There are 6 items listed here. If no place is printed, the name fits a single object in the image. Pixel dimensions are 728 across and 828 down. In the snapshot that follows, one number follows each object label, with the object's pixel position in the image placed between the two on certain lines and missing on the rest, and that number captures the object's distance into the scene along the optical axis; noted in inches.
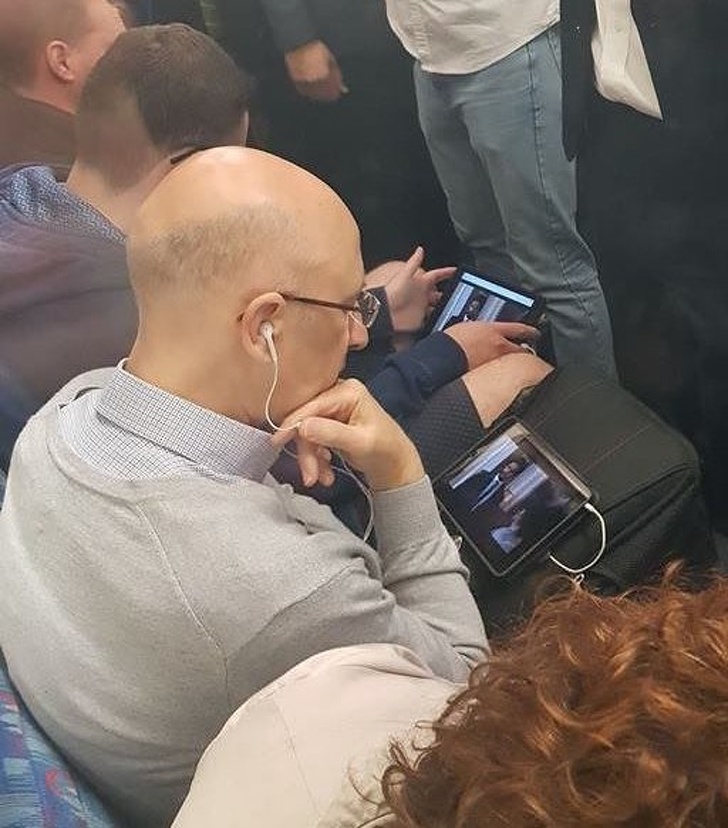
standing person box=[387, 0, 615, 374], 57.6
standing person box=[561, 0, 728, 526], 56.5
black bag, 57.8
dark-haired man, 56.5
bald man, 36.4
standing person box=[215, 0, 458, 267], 61.7
